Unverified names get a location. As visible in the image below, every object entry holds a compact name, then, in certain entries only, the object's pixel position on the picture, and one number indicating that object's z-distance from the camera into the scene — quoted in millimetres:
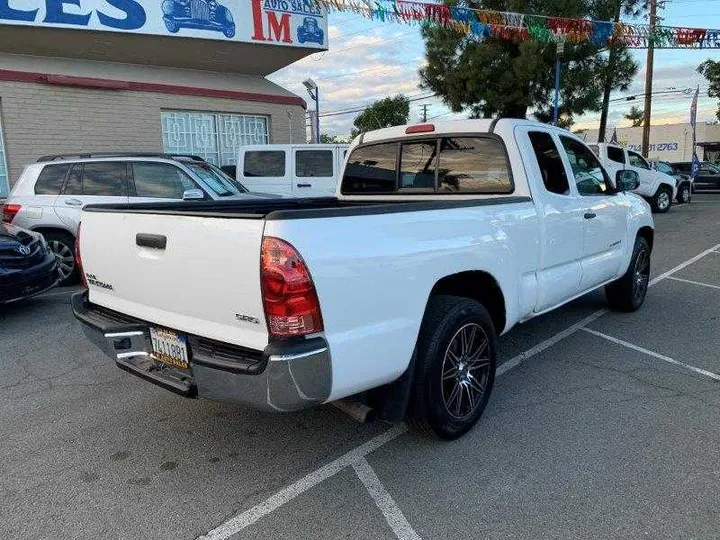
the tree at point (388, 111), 57188
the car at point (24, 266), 6160
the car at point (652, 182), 17734
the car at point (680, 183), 20781
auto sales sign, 10672
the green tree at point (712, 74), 31328
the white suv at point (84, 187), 8102
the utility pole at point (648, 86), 22531
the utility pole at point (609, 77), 20739
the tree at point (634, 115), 75812
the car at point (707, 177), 28469
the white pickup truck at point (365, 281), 2543
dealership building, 11211
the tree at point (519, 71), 19844
